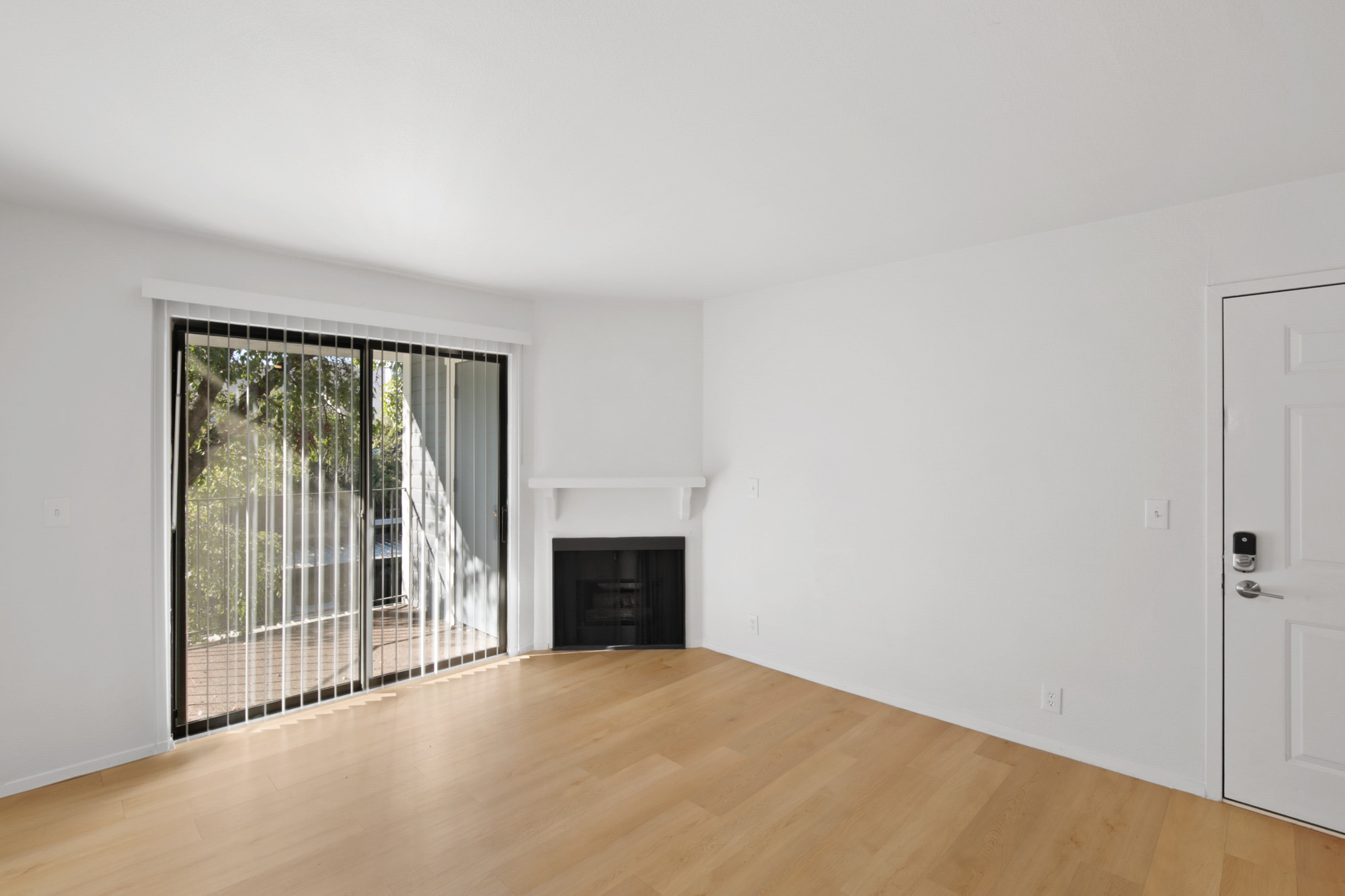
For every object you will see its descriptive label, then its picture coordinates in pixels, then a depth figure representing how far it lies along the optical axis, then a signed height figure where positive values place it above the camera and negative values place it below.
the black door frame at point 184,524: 2.95 -0.37
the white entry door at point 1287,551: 2.29 -0.38
